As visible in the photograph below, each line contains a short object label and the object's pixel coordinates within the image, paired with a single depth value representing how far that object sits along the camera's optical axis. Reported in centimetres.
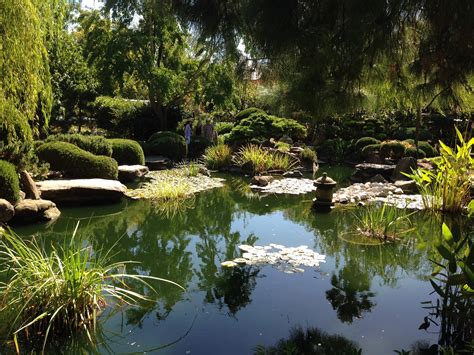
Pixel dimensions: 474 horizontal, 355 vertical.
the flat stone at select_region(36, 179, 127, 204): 783
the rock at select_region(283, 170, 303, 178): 1181
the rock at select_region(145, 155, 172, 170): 1262
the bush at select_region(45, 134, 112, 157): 1002
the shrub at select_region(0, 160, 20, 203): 643
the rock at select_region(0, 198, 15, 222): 610
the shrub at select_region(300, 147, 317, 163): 1339
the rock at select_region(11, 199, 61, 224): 655
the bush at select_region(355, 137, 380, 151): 1445
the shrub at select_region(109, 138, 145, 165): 1143
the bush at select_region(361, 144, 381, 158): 1377
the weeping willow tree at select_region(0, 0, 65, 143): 427
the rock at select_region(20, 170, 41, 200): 720
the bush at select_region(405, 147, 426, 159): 1307
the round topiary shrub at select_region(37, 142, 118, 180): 904
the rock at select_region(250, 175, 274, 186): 1047
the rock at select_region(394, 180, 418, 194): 933
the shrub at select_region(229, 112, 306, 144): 1458
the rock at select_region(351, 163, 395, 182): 1123
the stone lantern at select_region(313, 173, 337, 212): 791
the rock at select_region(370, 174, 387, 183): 1056
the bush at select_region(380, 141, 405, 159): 1323
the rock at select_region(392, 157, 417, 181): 1071
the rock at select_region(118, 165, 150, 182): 1036
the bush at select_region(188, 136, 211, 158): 1522
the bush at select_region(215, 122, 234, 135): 1827
